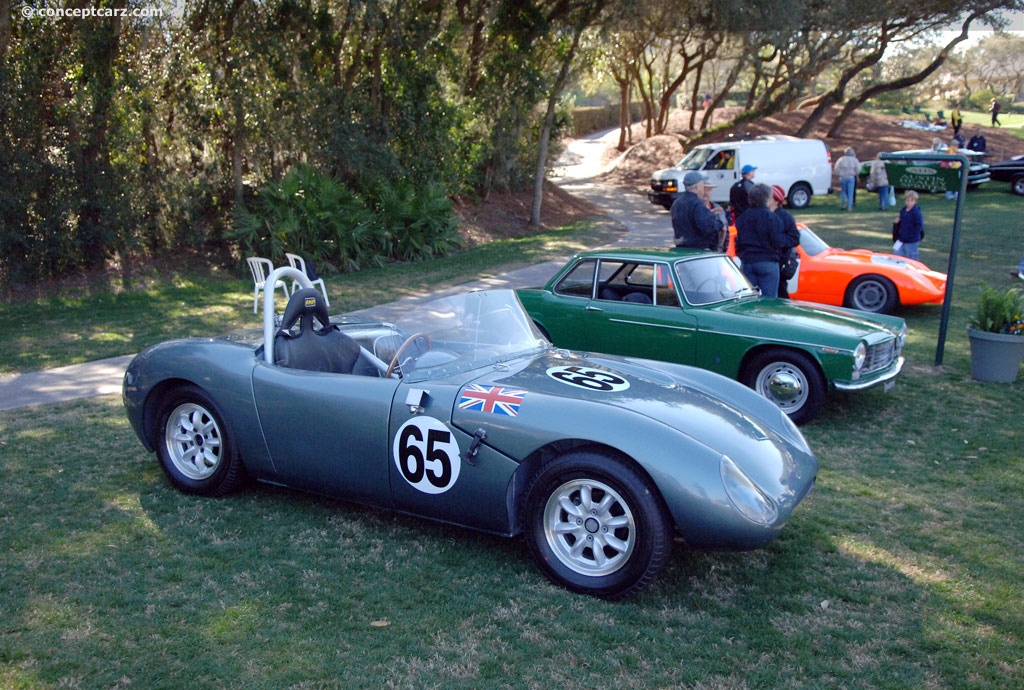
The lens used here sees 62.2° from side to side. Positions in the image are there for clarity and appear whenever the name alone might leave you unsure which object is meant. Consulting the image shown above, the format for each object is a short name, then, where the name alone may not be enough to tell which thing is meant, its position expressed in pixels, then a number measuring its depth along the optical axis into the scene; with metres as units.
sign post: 8.30
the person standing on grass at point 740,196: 10.20
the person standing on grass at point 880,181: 24.09
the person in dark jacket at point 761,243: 8.55
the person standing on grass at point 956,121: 33.58
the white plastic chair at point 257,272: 11.93
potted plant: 8.03
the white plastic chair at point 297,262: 11.73
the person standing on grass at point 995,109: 41.30
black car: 25.59
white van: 24.75
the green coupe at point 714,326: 6.89
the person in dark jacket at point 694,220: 8.85
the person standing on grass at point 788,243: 8.81
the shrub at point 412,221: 16.98
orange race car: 10.68
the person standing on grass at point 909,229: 12.39
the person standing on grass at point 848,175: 24.11
